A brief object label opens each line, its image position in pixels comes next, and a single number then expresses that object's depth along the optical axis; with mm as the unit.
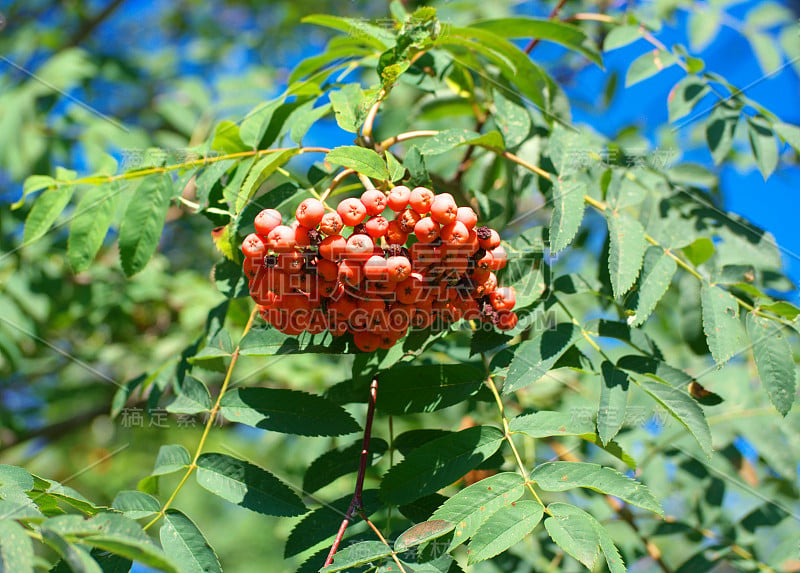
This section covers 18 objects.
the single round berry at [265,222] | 564
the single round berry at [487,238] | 570
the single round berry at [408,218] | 562
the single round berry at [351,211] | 557
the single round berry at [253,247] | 562
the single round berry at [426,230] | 556
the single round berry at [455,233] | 558
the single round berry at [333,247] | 555
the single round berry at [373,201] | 561
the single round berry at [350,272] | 554
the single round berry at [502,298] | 579
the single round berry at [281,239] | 557
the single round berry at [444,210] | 554
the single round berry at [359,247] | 552
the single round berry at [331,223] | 555
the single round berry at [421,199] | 559
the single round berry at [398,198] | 561
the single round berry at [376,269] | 550
